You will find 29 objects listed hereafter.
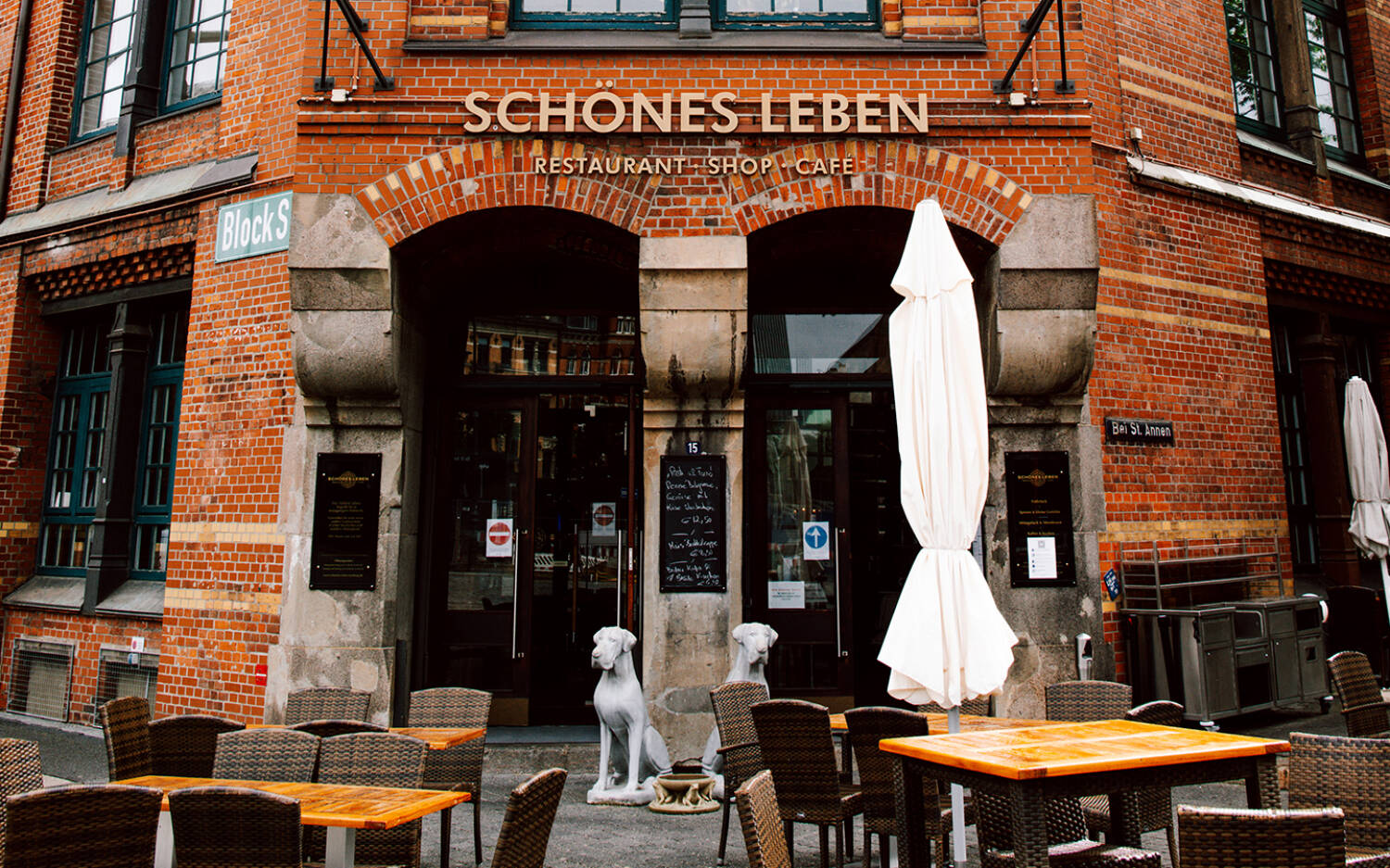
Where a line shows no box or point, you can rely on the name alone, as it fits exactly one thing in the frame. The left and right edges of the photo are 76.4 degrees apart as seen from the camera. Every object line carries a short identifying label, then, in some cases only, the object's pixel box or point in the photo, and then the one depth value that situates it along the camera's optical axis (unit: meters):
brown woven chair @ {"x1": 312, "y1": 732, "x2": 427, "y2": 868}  3.77
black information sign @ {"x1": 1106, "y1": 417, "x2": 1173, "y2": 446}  7.49
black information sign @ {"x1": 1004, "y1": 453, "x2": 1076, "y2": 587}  6.86
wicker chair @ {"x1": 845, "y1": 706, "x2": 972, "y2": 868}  4.15
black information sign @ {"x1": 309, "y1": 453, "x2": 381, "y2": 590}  6.87
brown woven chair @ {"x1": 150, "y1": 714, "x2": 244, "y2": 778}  4.34
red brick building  6.86
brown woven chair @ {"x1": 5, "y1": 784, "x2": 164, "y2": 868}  2.55
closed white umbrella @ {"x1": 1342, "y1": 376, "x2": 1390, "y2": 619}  8.34
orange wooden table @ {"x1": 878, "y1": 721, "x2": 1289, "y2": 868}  2.98
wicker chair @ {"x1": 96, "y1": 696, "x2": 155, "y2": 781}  4.22
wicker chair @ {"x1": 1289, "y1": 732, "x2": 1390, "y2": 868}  3.43
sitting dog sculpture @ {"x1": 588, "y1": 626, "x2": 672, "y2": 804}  5.85
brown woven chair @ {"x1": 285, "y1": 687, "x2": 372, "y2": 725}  5.14
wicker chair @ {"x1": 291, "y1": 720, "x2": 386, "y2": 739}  4.53
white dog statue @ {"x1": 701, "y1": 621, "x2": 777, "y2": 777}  5.91
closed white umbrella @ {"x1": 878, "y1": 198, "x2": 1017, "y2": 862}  4.13
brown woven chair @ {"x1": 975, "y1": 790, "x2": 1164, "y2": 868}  3.55
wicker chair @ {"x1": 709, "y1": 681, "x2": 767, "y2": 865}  4.74
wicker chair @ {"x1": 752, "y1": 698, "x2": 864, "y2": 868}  4.31
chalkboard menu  6.84
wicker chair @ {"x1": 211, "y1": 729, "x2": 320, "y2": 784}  3.87
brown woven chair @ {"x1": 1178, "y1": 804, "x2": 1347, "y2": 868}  2.48
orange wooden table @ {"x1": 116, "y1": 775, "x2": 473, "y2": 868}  3.04
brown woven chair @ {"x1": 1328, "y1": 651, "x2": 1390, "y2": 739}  5.18
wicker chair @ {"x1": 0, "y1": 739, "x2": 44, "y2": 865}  3.48
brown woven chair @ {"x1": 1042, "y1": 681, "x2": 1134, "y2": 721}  4.82
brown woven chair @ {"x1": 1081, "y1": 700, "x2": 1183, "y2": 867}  4.23
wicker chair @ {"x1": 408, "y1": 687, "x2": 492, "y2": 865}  4.85
